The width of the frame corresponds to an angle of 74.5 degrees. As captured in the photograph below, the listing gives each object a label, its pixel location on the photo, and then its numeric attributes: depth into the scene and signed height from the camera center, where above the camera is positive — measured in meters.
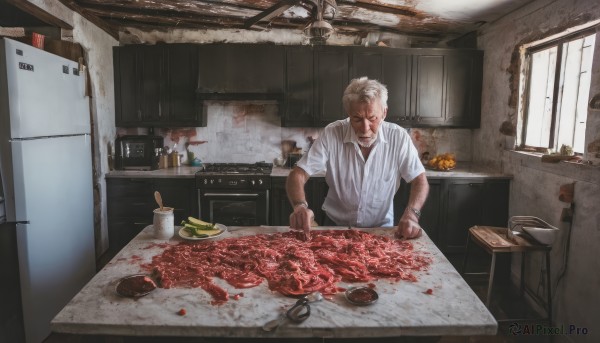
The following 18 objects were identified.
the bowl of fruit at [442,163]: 4.68 -0.44
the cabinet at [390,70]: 4.91 +0.68
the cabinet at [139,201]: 4.66 -0.94
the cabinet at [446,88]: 4.95 +0.47
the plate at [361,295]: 1.51 -0.67
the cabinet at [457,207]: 4.45 -0.93
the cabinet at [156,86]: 4.86 +0.44
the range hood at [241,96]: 4.80 +0.32
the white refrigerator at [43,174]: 2.66 -0.41
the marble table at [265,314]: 1.38 -0.70
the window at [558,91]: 3.34 +0.33
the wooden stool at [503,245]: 3.07 -0.93
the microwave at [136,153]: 4.90 -0.39
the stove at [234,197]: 4.60 -0.86
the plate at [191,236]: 2.22 -0.64
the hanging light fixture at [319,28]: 2.55 +0.62
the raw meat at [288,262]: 1.68 -0.67
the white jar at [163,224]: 2.27 -0.59
